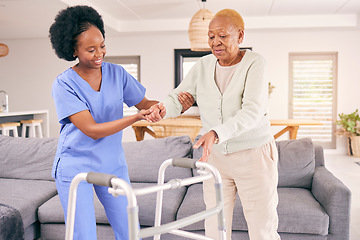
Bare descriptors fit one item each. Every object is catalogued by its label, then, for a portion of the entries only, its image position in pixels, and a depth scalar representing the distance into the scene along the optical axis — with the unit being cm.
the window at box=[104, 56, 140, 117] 809
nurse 152
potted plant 693
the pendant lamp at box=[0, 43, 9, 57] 746
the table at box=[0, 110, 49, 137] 654
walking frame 99
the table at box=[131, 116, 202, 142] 508
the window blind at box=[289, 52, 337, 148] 752
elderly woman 152
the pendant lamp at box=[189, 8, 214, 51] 468
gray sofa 238
